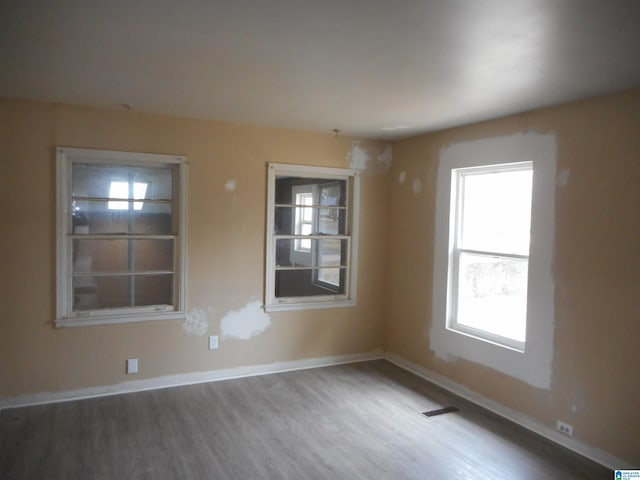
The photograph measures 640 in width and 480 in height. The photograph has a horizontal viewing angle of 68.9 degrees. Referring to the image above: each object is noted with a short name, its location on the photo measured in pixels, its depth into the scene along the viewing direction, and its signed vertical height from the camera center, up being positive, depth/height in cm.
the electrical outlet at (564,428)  333 -143
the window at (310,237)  479 -15
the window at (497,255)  355 -23
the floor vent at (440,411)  388 -156
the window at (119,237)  394 -16
